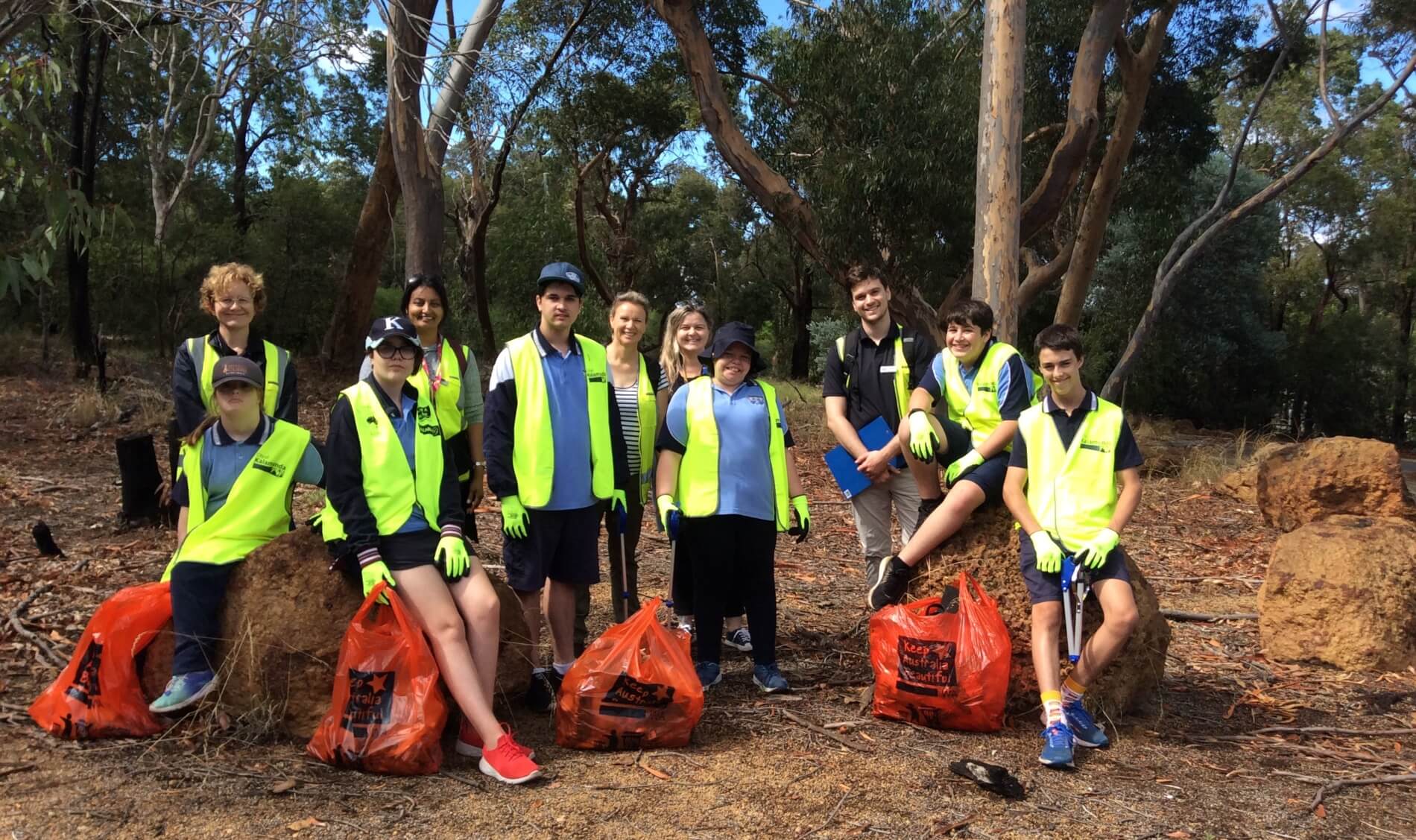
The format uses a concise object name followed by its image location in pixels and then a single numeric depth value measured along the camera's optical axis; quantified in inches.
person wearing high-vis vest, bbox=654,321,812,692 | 177.2
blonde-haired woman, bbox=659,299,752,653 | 193.9
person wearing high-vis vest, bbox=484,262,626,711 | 163.5
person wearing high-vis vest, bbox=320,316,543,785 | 142.0
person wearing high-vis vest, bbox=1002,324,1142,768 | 158.4
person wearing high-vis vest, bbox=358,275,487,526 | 173.3
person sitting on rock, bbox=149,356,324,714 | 148.9
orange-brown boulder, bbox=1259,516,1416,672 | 216.7
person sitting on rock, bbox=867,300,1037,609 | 176.7
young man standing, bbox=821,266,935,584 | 189.0
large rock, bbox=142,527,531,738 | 148.9
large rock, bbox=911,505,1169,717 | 171.9
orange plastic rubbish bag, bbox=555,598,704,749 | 151.3
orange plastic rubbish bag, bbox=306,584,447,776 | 138.0
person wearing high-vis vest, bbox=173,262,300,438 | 167.8
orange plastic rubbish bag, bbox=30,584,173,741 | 145.3
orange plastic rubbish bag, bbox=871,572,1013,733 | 159.6
